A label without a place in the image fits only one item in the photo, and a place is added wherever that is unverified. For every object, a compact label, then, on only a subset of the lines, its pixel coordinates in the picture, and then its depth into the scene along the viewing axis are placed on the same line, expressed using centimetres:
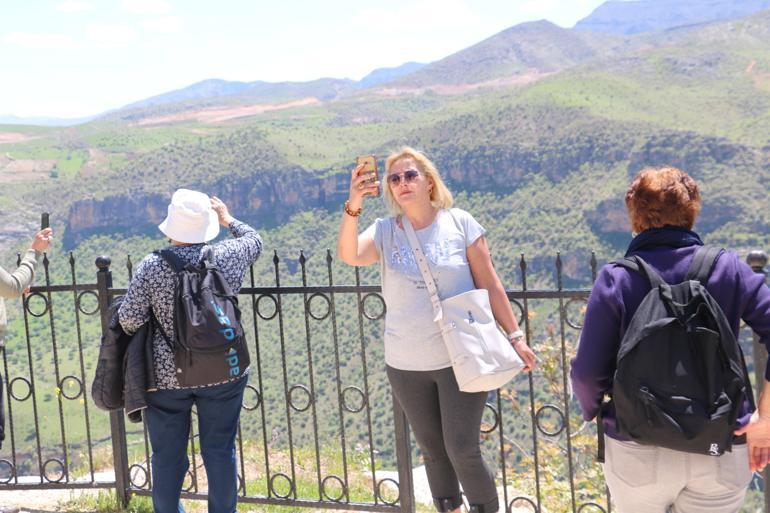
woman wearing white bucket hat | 290
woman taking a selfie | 275
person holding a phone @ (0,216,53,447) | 321
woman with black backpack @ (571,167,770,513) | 197
